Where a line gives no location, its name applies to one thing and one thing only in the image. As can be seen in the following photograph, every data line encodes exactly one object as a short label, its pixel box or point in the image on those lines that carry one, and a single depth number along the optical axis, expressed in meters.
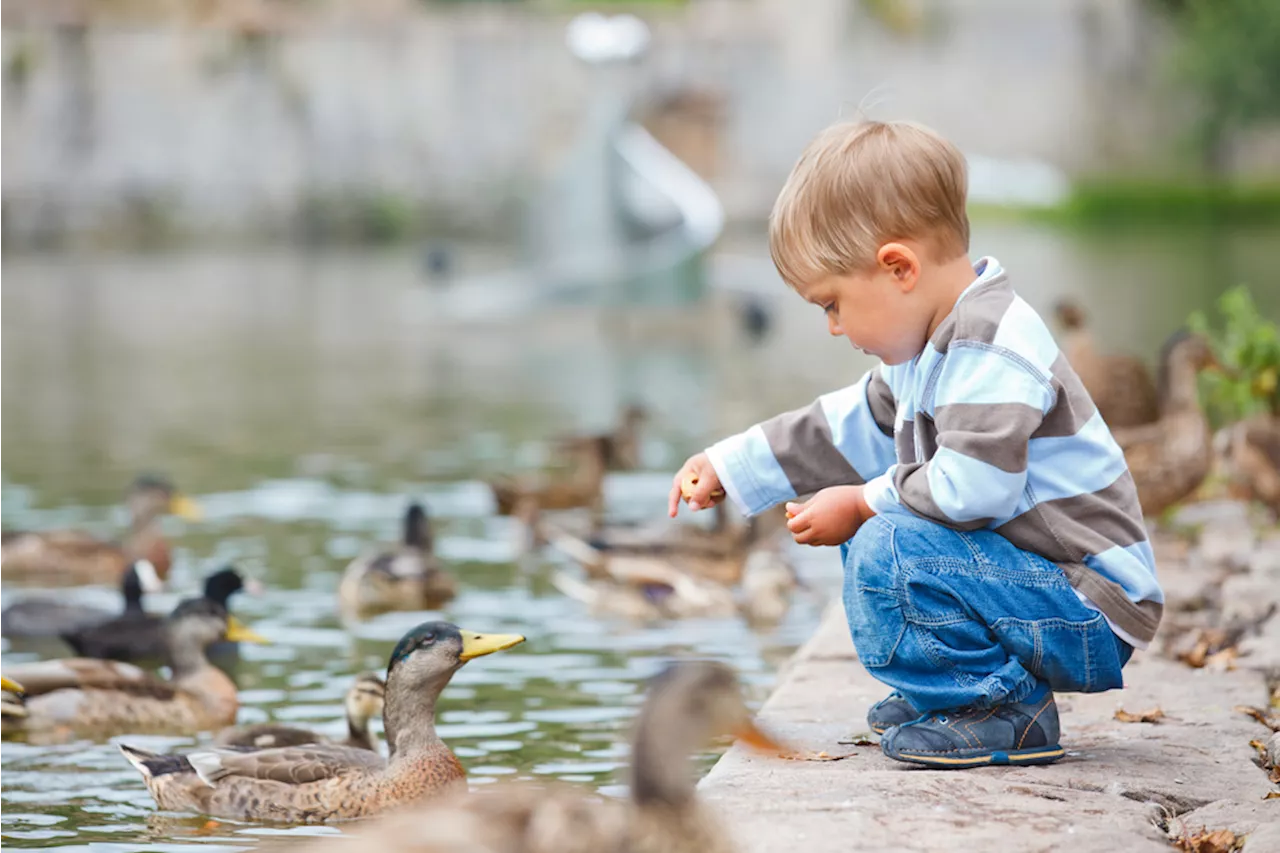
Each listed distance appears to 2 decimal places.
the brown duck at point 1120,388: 15.83
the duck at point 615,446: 17.97
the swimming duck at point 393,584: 13.32
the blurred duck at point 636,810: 4.74
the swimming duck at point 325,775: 8.74
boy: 6.72
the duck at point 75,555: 14.69
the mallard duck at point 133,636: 12.11
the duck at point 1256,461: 13.59
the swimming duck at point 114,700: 10.50
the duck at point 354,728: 9.61
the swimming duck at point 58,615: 12.60
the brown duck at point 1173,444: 13.72
